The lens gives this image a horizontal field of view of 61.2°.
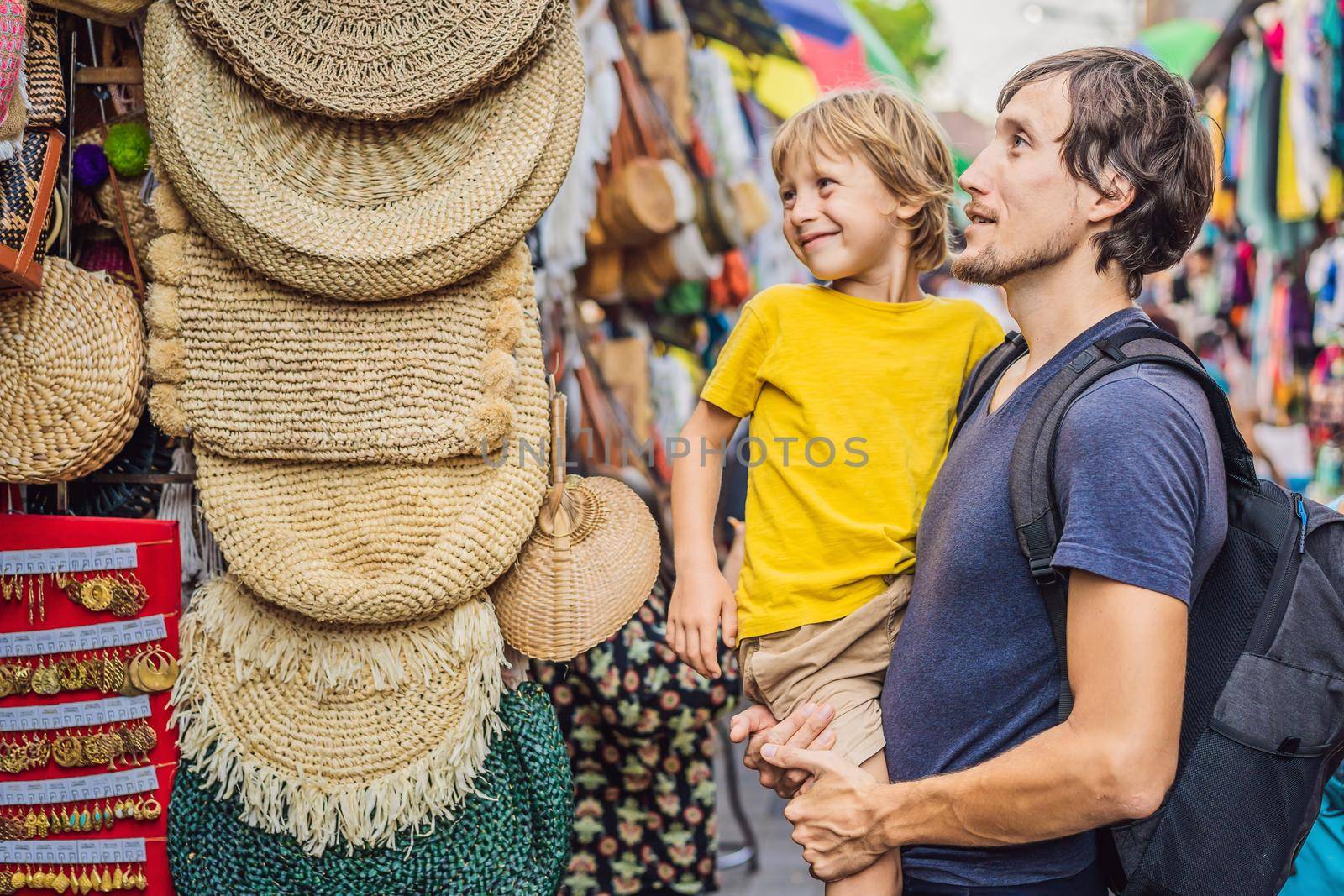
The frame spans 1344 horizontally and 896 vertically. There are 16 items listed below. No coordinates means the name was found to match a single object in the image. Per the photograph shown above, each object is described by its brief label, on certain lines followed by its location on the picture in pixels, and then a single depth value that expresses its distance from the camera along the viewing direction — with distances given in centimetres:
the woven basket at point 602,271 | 374
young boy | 175
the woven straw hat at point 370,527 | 162
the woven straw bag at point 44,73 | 163
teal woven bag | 170
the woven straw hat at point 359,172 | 161
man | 129
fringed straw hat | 169
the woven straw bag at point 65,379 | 162
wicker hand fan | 176
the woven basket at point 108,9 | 165
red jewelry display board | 171
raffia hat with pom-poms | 166
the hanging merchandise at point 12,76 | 146
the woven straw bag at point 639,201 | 343
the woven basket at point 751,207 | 446
